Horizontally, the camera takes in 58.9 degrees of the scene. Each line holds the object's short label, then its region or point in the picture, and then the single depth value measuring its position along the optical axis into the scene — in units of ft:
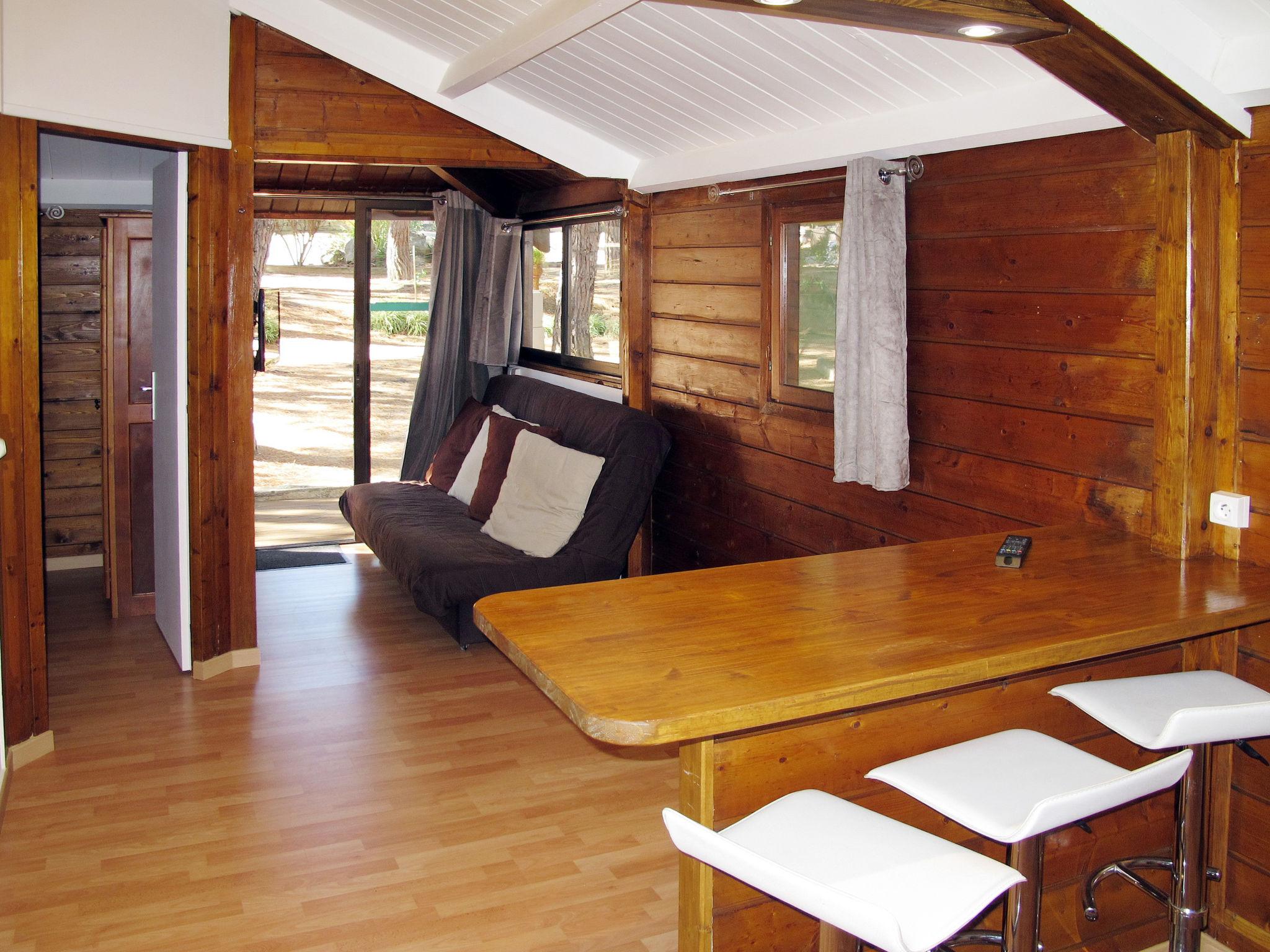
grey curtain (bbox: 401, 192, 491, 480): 21.57
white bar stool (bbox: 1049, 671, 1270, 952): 6.54
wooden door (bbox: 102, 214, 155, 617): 15.65
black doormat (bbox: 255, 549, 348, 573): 19.62
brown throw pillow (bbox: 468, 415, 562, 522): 17.31
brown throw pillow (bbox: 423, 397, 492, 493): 19.77
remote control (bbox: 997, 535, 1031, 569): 8.32
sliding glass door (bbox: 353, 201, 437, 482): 21.38
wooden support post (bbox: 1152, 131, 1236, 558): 8.20
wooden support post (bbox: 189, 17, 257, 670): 13.52
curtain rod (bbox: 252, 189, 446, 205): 20.67
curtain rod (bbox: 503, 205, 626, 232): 16.67
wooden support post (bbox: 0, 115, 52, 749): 10.90
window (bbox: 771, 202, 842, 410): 12.60
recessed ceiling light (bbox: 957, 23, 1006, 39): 6.81
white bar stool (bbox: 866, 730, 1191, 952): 5.60
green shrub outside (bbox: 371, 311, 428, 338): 22.74
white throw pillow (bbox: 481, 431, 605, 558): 15.60
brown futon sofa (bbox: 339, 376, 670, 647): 14.71
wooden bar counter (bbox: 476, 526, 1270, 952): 6.06
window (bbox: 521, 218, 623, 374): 17.89
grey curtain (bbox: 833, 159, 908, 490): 10.82
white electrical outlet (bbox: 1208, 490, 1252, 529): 8.32
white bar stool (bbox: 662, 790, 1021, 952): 4.78
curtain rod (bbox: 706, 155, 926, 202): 10.93
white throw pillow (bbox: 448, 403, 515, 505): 18.72
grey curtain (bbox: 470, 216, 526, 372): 21.12
